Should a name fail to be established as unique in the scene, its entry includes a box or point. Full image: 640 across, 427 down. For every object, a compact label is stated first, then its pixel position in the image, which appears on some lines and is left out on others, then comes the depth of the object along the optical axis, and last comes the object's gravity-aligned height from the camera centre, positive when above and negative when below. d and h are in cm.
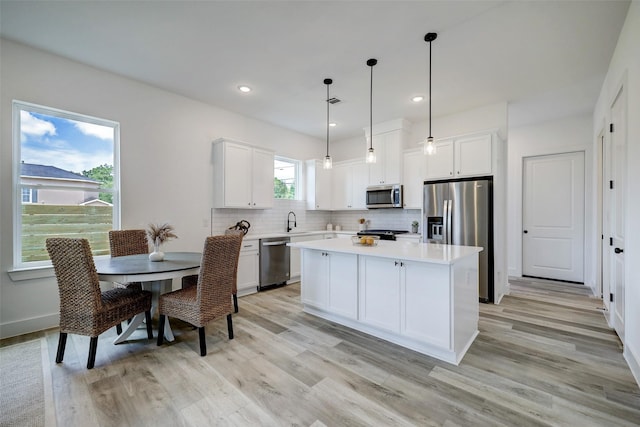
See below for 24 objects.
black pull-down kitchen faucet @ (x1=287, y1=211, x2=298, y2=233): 561 -20
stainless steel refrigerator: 388 -8
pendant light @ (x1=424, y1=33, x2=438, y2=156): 270 +71
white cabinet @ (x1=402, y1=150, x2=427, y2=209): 471 +58
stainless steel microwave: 494 +29
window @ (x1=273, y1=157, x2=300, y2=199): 560 +71
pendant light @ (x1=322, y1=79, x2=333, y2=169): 369 +67
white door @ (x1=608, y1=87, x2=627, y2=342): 258 +6
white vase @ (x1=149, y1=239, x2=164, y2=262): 281 -44
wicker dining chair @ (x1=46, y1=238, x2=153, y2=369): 221 -67
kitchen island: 233 -77
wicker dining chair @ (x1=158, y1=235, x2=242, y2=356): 248 -78
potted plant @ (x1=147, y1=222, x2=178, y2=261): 280 -24
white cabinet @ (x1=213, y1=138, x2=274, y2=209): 434 +61
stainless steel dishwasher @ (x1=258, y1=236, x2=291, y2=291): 457 -85
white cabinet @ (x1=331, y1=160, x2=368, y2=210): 559 +56
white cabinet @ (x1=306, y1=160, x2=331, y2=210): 584 +55
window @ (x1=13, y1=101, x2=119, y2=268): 294 +38
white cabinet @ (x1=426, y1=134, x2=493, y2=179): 398 +82
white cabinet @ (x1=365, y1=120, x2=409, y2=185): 495 +113
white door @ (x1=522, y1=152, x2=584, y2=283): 489 -11
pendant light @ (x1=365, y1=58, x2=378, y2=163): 310 +169
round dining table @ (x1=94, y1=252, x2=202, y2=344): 230 -51
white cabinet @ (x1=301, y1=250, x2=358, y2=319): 296 -80
